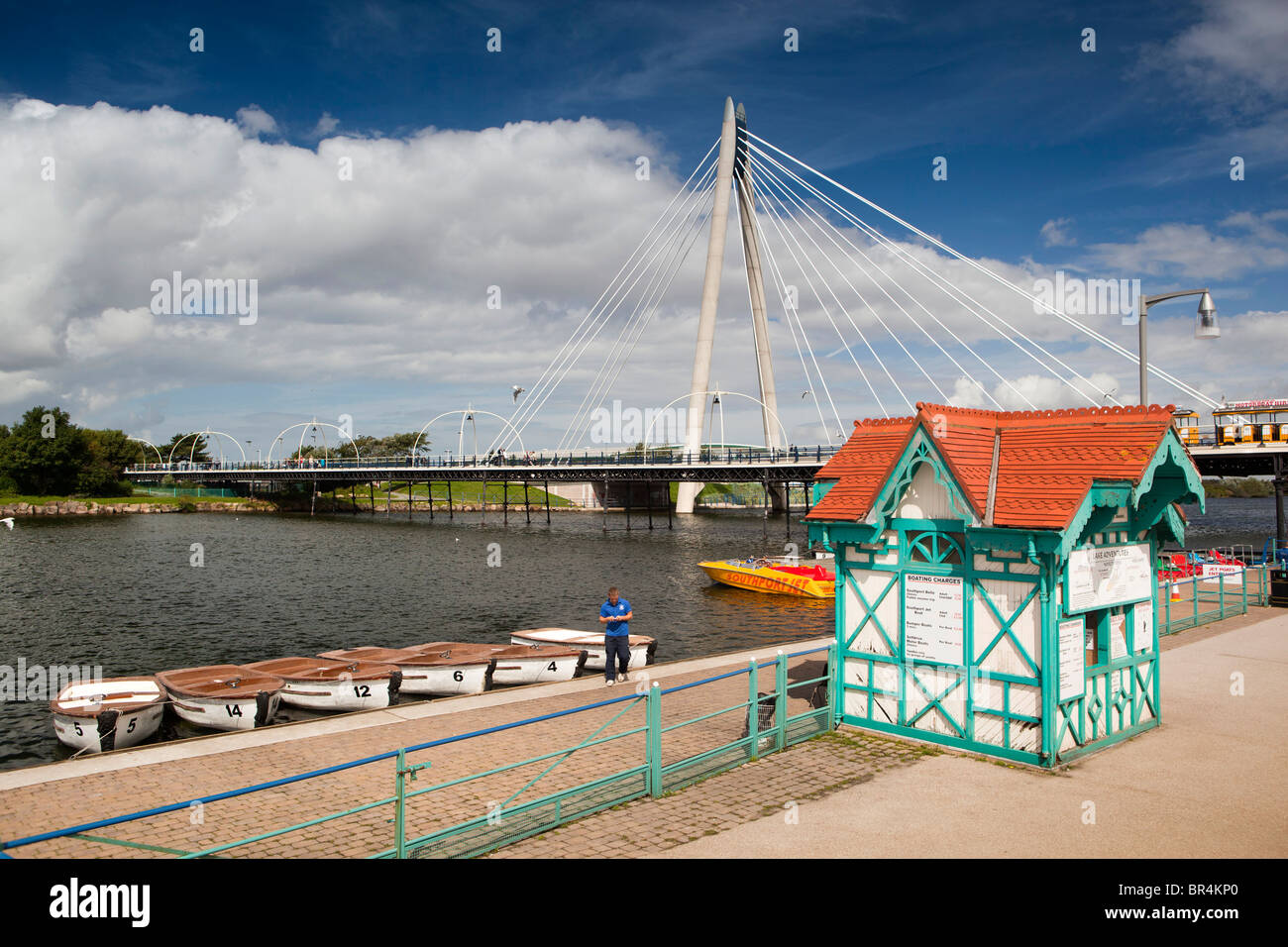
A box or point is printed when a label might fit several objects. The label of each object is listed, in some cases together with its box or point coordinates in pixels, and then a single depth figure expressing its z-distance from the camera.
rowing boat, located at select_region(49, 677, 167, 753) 17.27
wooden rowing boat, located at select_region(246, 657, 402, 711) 19.89
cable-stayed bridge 75.81
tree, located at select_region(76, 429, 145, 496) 126.44
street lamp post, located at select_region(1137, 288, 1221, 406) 18.41
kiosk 11.96
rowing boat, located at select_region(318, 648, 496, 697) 21.45
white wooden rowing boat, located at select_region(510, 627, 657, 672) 24.23
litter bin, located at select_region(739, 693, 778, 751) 13.12
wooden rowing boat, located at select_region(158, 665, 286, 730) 18.50
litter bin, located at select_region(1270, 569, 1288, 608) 28.11
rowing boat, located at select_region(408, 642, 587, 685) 22.59
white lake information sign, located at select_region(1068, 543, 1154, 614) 12.36
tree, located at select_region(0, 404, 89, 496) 117.75
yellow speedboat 40.16
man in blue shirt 18.97
